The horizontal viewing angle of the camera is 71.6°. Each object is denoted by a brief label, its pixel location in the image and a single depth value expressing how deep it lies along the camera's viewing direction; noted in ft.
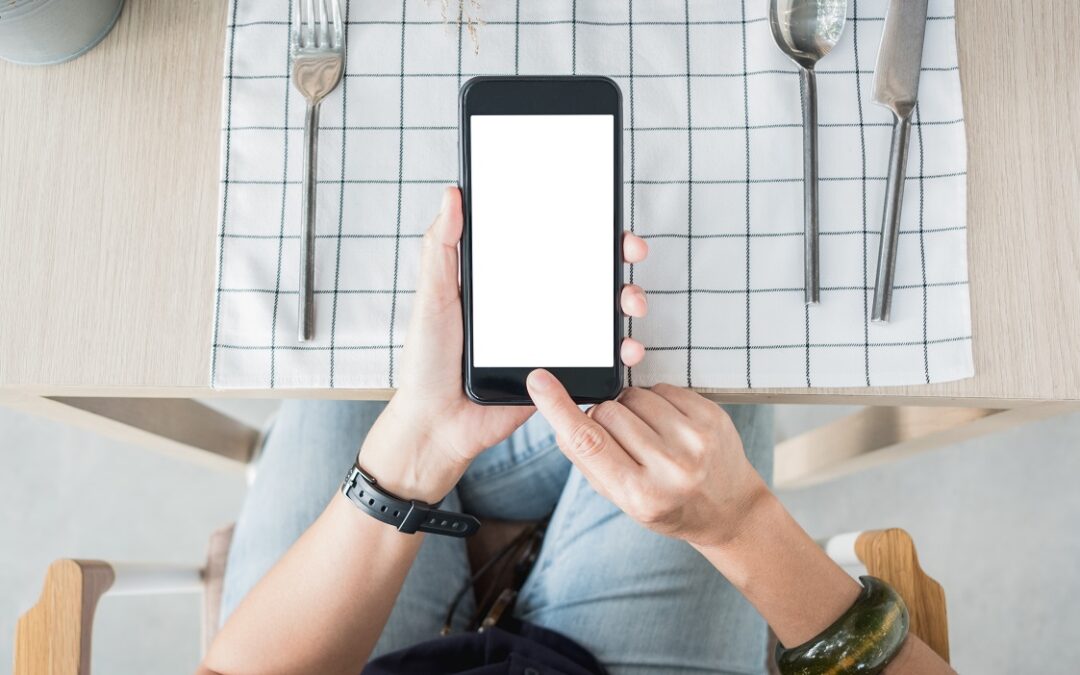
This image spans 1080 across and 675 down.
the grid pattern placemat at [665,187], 1.79
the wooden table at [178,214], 1.80
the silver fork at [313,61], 1.81
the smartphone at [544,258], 1.62
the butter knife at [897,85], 1.77
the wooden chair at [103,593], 1.83
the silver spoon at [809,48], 1.77
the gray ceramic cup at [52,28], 1.62
